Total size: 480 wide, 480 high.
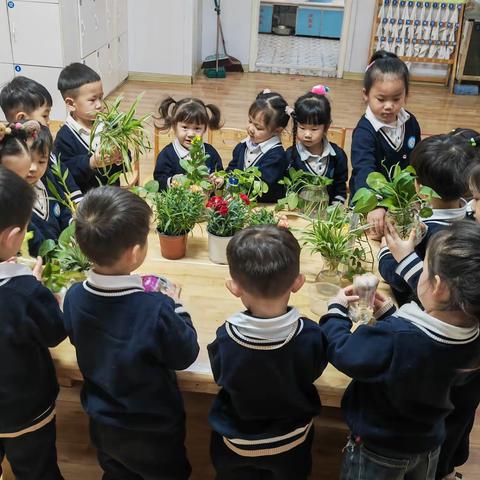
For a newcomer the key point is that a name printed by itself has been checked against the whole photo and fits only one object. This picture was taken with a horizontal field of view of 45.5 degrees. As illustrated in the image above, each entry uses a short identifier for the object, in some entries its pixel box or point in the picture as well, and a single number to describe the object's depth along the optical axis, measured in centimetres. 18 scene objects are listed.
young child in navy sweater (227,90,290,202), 250
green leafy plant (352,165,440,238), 170
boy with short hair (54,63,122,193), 240
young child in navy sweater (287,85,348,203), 246
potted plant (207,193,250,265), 182
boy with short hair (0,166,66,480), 134
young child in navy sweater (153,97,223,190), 250
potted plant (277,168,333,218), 205
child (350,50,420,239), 246
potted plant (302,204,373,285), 172
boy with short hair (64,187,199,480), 131
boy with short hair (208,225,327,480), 128
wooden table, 142
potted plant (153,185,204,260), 184
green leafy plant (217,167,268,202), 203
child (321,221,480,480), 120
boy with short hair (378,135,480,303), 170
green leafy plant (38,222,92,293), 156
